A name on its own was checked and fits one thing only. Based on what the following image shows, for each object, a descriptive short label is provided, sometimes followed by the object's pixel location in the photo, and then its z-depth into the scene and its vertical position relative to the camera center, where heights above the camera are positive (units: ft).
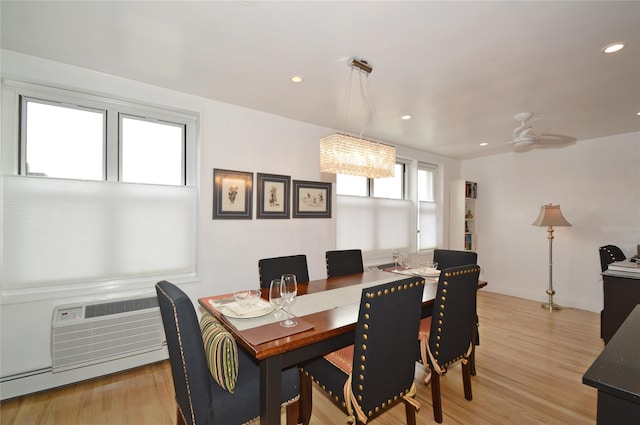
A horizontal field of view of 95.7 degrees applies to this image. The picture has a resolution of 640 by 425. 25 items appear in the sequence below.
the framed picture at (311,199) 11.58 +0.58
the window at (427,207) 17.04 +0.39
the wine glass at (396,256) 10.16 -1.50
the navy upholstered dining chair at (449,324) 6.13 -2.45
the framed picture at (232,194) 9.58 +0.65
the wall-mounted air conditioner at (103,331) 7.00 -3.03
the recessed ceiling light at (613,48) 6.34 +3.70
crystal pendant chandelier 7.11 +1.49
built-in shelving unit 17.48 -0.09
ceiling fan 10.45 +3.50
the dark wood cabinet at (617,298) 9.39 -2.79
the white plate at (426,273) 8.69 -1.83
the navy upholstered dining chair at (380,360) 4.59 -2.46
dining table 4.42 -1.96
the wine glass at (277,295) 5.26 -1.49
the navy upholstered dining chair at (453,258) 9.33 -1.54
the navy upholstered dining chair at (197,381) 4.16 -2.74
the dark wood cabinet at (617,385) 2.68 -1.63
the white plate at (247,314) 5.31 -1.87
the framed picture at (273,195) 10.58 +0.67
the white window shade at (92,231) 7.09 -0.50
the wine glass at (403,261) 10.08 -1.66
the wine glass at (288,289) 5.23 -1.38
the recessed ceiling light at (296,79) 7.89 +3.74
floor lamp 13.78 -0.39
